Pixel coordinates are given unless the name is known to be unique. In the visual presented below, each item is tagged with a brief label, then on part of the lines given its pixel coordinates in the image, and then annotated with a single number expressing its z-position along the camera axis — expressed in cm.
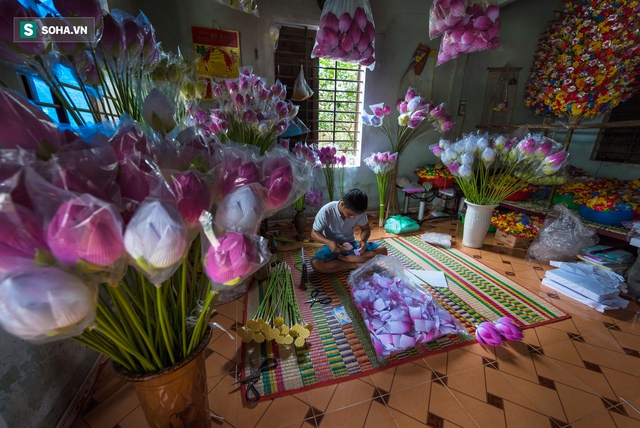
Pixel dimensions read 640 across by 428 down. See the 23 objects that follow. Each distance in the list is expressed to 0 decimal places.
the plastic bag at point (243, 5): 123
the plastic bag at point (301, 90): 249
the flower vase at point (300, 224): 252
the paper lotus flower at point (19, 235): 25
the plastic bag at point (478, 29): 138
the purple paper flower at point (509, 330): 127
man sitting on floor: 189
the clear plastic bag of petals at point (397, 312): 117
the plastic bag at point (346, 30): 155
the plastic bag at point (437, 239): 247
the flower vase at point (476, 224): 228
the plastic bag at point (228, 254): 37
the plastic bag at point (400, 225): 278
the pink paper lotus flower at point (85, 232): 26
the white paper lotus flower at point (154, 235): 29
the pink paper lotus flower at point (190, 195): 36
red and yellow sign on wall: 240
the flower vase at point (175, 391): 46
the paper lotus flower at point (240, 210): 39
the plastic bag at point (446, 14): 127
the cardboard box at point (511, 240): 239
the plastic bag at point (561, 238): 203
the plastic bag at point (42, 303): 24
